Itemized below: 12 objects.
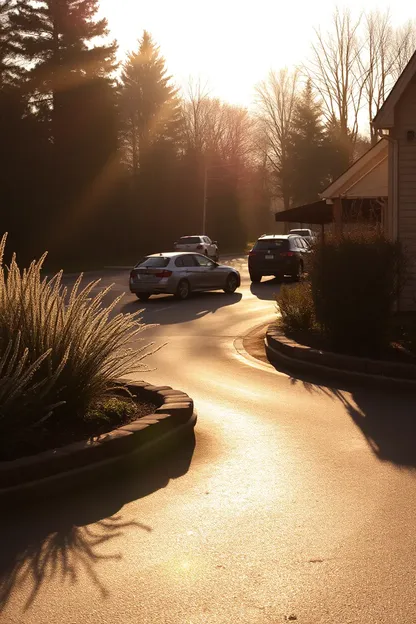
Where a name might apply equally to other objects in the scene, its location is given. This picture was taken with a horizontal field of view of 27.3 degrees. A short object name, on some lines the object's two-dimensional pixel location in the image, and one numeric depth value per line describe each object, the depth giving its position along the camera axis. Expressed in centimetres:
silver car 2393
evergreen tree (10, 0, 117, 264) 4588
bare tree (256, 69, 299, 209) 7900
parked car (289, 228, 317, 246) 5069
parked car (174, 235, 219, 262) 4716
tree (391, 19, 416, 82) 6066
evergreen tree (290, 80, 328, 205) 7244
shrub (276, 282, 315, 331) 1409
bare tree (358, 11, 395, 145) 6262
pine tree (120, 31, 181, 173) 7044
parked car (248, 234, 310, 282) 2972
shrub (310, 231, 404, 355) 1146
